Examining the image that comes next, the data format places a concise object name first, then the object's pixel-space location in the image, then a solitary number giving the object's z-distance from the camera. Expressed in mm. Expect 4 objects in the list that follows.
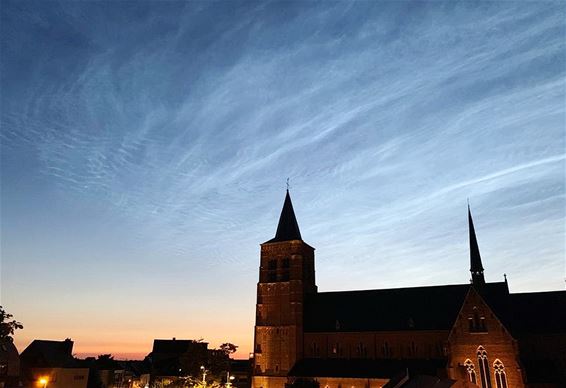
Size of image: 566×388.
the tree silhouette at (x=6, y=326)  38272
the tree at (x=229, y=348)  73150
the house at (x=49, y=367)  70312
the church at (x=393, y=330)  50969
